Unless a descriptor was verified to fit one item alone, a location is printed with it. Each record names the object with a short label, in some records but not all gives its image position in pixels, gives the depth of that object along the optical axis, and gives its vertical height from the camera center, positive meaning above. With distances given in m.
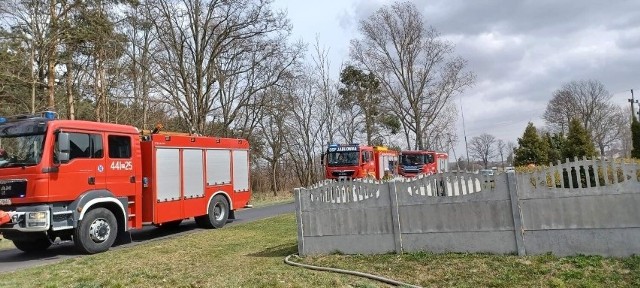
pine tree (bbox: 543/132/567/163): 42.41 +2.12
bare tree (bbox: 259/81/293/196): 41.38 +4.83
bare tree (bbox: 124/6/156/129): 28.91 +8.07
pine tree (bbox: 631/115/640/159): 35.18 +2.04
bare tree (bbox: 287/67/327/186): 46.28 +3.98
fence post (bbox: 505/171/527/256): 6.89 -0.60
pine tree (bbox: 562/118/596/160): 36.81 +2.01
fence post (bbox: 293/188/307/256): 8.55 -0.66
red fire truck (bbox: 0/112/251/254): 10.04 +0.37
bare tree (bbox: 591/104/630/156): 70.44 +5.78
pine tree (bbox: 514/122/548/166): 40.84 +1.82
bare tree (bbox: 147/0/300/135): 30.31 +9.41
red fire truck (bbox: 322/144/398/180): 27.20 +1.18
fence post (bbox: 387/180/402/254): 7.77 -0.62
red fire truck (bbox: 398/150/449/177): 35.47 +1.13
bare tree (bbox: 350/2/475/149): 45.20 +9.14
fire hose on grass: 6.26 -1.32
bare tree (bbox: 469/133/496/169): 87.53 +4.54
